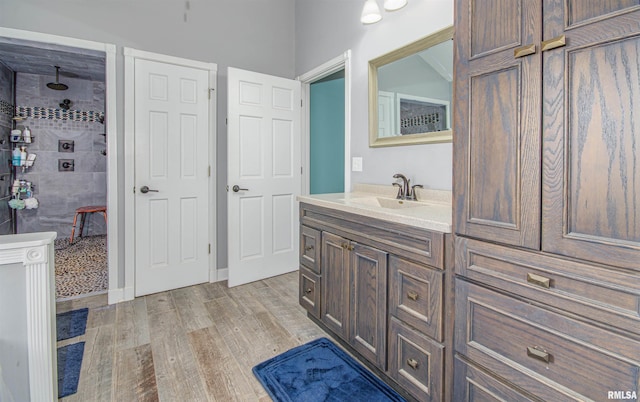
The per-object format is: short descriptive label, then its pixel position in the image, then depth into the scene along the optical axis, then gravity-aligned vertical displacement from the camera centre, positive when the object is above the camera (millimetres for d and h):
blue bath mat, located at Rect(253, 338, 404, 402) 1605 -995
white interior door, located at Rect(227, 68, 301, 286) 3125 +194
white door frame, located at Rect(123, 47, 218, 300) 2758 +383
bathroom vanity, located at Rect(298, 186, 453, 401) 1354 -455
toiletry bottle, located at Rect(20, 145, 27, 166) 4754 +550
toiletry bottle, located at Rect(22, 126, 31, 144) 4801 +855
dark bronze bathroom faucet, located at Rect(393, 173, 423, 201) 2129 +23
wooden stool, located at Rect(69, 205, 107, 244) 4906 -260
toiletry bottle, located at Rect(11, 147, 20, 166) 4707 +527
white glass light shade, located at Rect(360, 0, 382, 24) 2180 +1229
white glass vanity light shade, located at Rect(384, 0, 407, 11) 2039 +1201
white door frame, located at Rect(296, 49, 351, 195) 2807 +901
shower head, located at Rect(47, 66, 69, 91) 4750 +1605
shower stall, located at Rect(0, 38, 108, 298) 4418 +666
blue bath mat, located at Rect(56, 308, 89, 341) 2221 -958
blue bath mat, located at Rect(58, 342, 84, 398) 1663 -994
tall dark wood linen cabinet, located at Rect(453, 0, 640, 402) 874 -20
